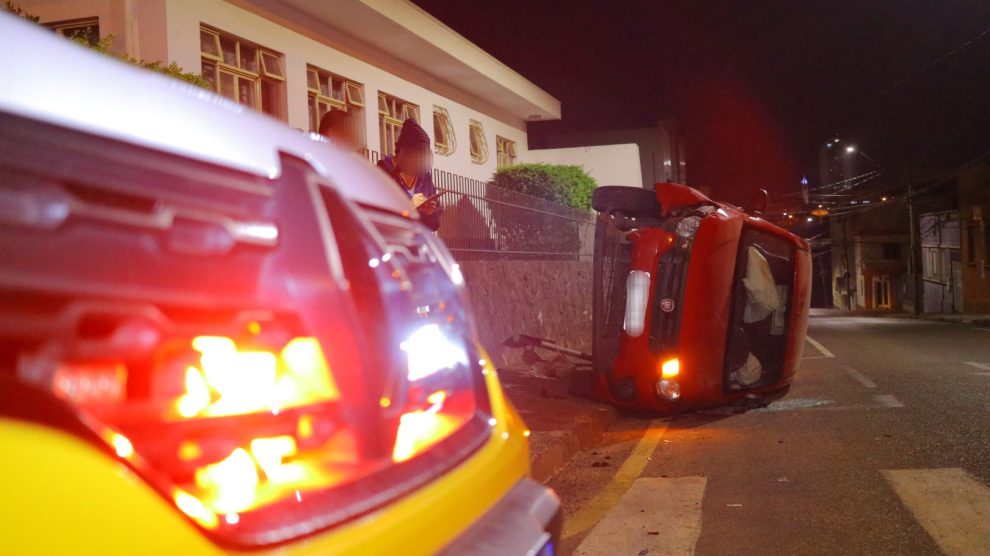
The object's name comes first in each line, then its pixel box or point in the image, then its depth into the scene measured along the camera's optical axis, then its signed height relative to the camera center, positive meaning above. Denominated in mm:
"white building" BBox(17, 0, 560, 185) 10164 +3477
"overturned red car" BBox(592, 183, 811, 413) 7648 -303
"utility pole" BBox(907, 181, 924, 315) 39812 -383
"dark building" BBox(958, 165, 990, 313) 39188 +1021
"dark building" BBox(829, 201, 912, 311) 58438 +403
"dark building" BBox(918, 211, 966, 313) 45312 -220
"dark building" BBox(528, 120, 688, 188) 29047 +4633
